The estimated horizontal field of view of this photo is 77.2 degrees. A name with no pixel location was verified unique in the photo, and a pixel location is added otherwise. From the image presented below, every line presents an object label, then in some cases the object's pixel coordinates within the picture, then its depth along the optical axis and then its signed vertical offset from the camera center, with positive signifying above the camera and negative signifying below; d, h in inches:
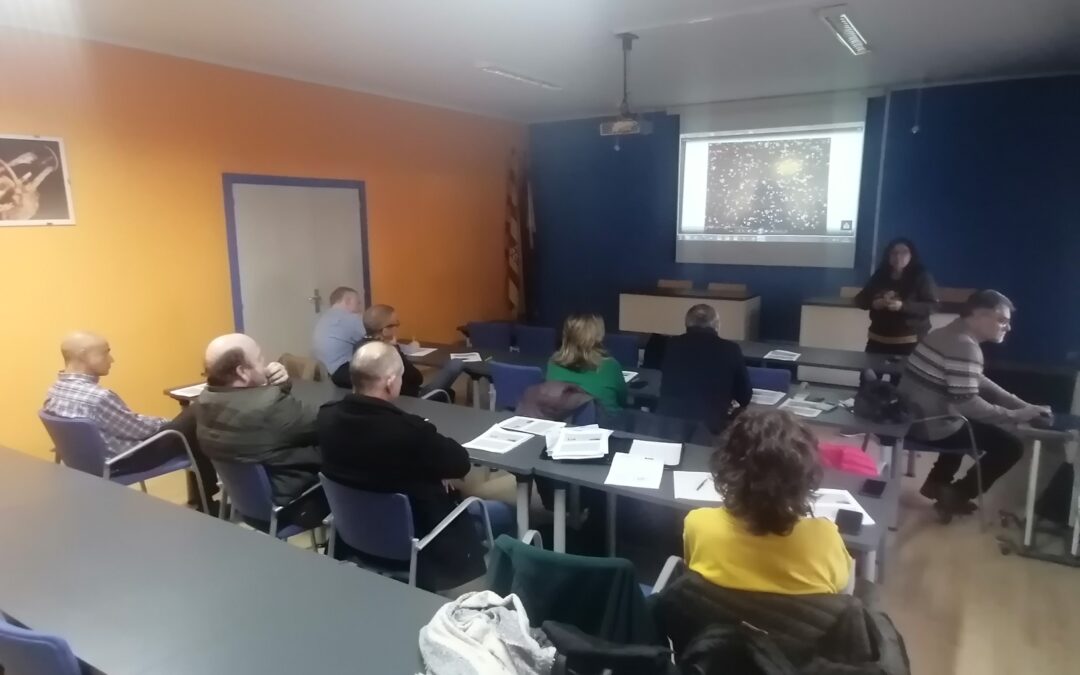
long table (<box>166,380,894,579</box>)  93.2 -38.5
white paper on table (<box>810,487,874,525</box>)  90.0 -38.0
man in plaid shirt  131.6 -35.6
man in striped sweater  143.5 -37.5
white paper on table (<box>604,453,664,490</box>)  101.6 -38.1
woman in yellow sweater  65.1 -30.2
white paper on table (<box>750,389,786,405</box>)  147.2 -37.9
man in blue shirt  184.7 -30.6
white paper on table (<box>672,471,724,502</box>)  96.5 -38.3
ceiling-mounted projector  191.8 +27.9
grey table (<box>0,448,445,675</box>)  59.9 -37.4
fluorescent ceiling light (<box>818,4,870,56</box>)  151.6 +46.5
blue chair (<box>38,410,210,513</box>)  126.7 -42.0
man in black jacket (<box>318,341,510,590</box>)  95.4 -34.1
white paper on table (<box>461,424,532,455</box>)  117.0 -38.1
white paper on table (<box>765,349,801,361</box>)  187.2 -36.5
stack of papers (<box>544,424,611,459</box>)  110.4 -36.7
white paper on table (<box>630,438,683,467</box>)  110.1 -37.7
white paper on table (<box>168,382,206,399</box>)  157.3 -39.1
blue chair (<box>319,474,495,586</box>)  93.2 -41.7
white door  204.8 -10.3
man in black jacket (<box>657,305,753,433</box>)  140.7 -32.1
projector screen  261.4 +11.1
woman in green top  141.1 -29.2
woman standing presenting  203.8 -23.2
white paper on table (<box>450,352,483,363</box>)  193.3 -38.1
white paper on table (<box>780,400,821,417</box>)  138.4 -38.1
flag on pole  314.0 -5.9
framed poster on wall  153.9 +9.6
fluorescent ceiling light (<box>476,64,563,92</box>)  203.2 +46.6
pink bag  108.6 -37.9
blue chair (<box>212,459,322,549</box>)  110.4 -45.3
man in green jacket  111.0 -32.7
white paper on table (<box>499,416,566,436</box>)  126.0 -37.8
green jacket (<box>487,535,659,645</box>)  63.4 -35.1
